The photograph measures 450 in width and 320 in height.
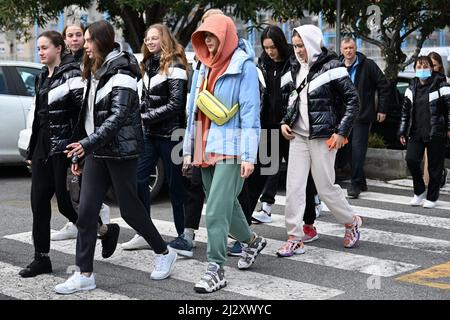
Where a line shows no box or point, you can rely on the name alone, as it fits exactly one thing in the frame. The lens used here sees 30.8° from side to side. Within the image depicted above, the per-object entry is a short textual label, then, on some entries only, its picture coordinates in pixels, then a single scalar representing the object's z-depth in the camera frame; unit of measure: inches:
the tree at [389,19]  483.5
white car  428.5
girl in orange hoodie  211.6
